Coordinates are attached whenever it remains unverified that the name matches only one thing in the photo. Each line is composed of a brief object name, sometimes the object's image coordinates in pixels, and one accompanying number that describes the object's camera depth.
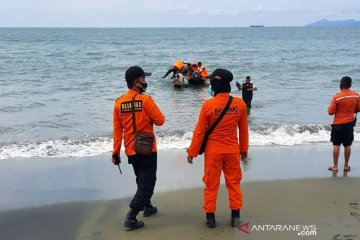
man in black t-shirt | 12.86
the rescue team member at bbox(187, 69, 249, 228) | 4.46
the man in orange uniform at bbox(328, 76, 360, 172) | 6.42
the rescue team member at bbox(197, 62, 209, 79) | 19.56
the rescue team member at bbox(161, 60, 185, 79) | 20.62
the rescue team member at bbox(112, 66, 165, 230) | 4.55
